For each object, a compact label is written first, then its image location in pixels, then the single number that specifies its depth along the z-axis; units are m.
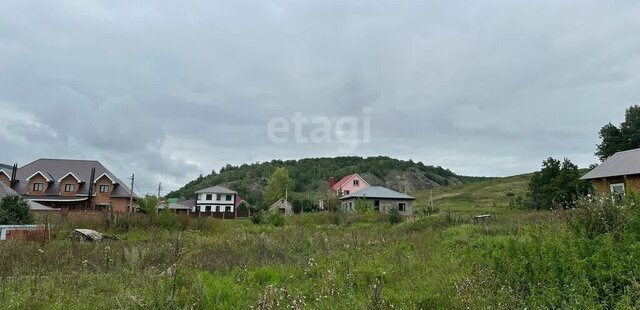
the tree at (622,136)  45.94
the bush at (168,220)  19.62
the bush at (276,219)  25.51
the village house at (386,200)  44.03
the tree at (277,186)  73.12
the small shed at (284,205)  60.62
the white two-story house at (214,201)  62.84
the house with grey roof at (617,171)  23.02
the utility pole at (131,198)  41.37
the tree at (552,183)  30.67
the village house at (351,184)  63.95
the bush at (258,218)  28.81
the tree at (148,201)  38.68
